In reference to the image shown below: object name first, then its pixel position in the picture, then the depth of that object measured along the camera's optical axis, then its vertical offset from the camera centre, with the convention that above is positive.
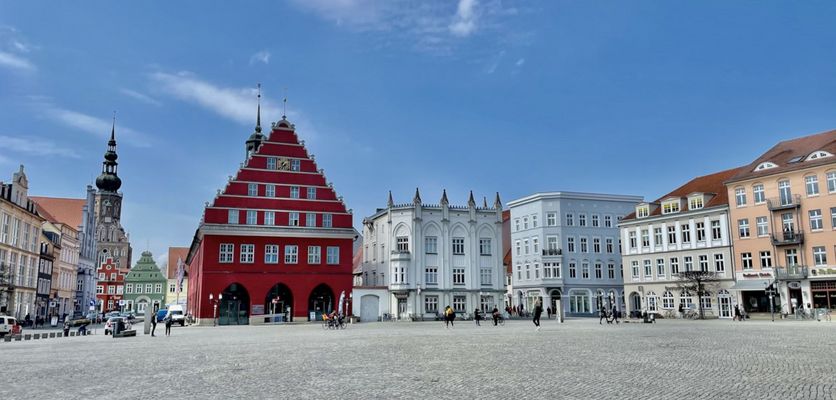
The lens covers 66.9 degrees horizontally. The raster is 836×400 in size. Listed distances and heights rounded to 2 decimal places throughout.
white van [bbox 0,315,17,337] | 37.91 -1.26
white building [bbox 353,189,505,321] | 64.62 +4.09
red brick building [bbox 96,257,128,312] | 132.88 +3.56
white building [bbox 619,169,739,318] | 56.72 +4.67
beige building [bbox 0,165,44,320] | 57.97 +5.49
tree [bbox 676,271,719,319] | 53.97 +1.36
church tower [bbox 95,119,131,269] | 150.00 +20.47
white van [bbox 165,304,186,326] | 59.84 -1.13
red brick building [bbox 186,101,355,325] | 57.00 +5.53
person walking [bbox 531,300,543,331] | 36.06 -0.73
